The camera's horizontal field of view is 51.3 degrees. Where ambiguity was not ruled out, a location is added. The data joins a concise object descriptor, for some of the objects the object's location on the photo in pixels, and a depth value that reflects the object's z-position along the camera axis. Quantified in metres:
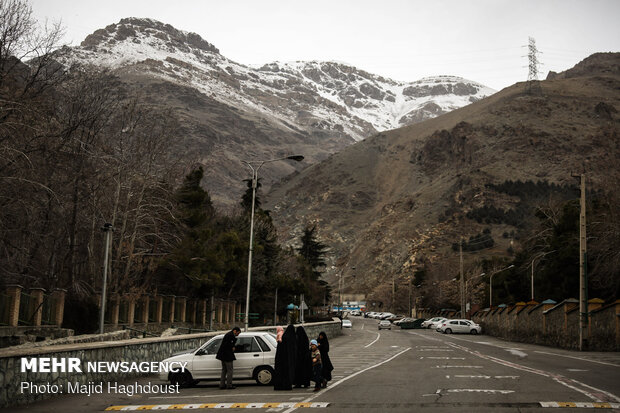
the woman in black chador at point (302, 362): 16.19
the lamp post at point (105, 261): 24.80
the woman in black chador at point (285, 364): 15.89
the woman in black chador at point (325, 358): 15.93
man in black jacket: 16.23
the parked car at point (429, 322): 80.04
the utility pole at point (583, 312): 33.91
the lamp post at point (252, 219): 30.88
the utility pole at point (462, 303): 70.45
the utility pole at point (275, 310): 60.58
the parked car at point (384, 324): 77.31
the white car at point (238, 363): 17.20
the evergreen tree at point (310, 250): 104.06
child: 15.61
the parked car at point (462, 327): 63.41
